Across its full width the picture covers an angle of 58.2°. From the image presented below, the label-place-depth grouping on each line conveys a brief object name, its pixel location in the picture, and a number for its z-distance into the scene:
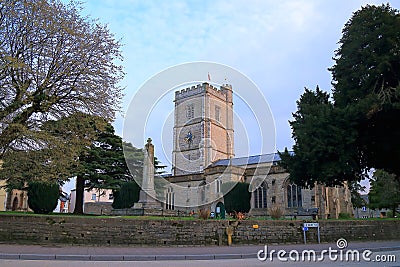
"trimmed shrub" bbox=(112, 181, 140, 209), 26.53
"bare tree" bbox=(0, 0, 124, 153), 15.04
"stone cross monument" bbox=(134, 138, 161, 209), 22.84
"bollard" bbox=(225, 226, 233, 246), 15.08
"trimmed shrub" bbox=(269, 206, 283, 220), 18.50
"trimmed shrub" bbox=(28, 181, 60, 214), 21.84
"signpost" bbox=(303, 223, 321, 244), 16.00
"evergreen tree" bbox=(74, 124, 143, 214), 28.12
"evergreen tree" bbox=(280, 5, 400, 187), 18.30
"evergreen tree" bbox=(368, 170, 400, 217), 35.69
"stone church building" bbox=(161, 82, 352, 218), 37.09
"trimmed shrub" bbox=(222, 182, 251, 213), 29.66
